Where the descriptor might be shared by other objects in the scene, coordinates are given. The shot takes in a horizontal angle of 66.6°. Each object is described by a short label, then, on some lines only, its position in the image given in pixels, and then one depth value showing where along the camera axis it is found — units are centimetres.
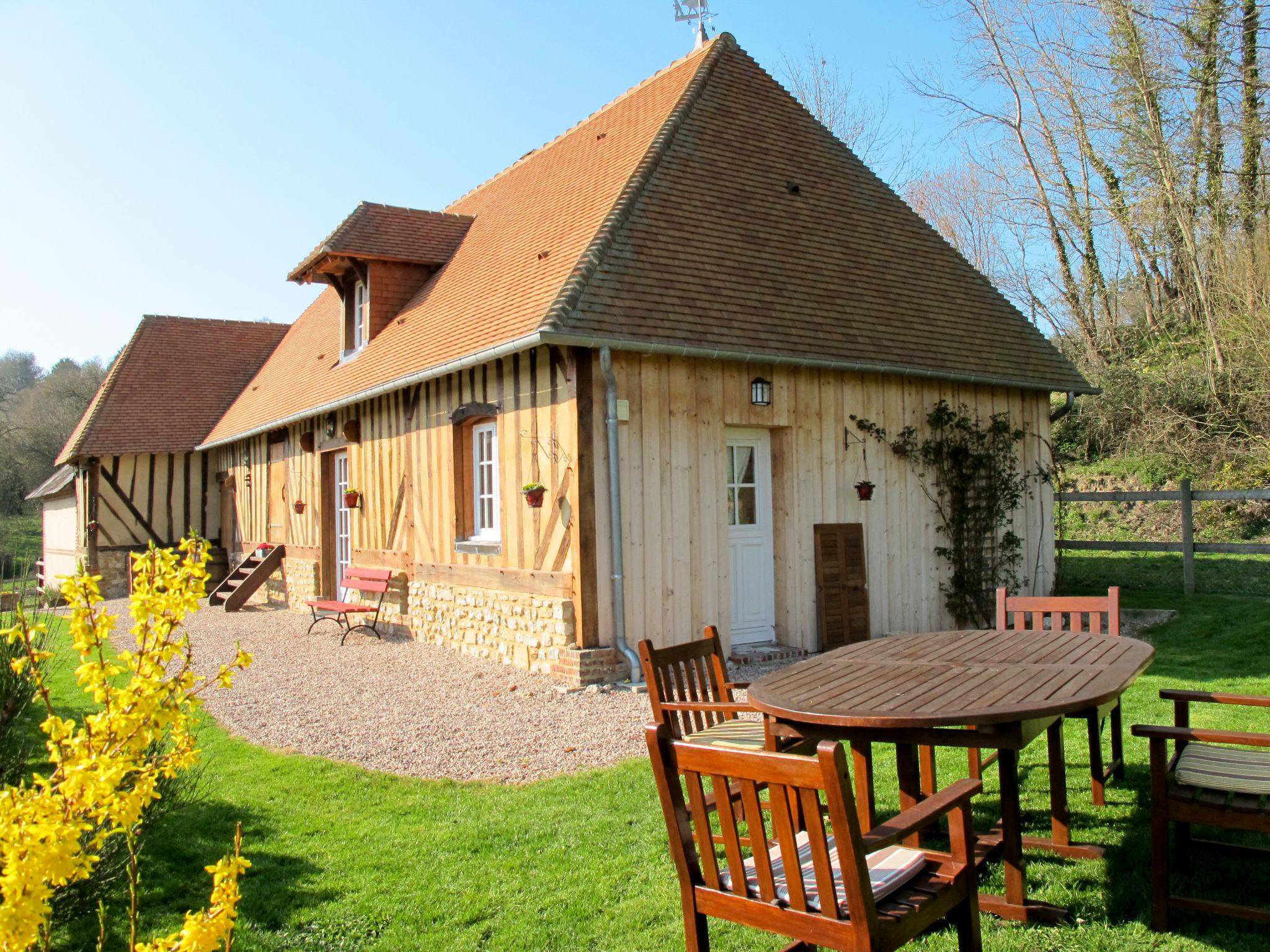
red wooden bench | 1111
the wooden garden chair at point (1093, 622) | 450
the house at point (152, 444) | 1898
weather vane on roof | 1423
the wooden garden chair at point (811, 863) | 237
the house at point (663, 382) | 842
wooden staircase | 1519
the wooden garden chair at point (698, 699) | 415
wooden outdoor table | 310
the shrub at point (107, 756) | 176
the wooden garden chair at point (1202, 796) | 314
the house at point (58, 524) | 2197
